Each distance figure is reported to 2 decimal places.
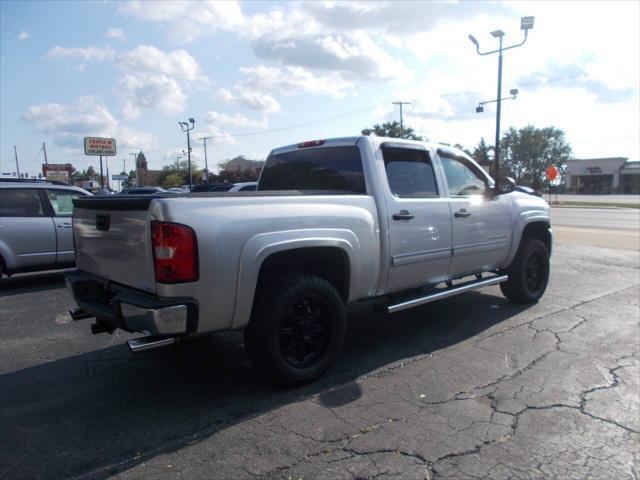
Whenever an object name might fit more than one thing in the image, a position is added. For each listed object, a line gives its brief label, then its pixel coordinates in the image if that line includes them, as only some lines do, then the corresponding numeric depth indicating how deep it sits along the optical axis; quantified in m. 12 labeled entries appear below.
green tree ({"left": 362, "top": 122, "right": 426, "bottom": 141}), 54.78
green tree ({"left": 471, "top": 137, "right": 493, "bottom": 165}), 83.50
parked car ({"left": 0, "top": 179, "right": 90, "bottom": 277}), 7.81
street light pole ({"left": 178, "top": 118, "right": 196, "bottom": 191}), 39.38
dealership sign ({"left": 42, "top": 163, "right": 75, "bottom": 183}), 55.43
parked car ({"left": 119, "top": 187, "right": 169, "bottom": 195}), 21.52
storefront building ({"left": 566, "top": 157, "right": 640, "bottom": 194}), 83.00
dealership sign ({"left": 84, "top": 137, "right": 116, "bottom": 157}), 32.35
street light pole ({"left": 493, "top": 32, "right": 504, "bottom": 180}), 23.90
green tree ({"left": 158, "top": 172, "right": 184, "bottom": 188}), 89.56
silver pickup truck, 3.23
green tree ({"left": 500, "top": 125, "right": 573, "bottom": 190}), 107.31
